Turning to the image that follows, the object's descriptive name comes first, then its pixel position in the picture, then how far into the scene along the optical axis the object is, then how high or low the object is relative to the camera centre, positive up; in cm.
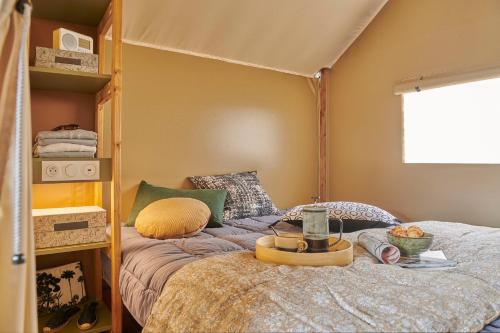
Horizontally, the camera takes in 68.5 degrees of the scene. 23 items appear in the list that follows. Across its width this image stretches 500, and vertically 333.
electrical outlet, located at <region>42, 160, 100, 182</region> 162 -1
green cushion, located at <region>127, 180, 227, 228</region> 252 -21
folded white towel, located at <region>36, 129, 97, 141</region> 166 +15
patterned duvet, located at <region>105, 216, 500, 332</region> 92 -37
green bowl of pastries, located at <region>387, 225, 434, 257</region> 148 -30
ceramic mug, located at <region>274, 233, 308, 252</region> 143 -31
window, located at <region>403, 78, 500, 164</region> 259 +33
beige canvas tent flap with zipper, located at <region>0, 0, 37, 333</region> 94 -1
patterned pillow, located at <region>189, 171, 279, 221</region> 282 -23
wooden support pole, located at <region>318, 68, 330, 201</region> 383 +32
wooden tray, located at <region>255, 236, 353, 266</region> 133 -33
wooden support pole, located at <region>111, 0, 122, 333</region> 172 +7
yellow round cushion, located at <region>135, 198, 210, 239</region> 207 -30
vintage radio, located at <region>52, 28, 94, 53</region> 173 +61
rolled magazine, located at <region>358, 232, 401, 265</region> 140 -33
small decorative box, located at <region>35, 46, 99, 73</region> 165 +50
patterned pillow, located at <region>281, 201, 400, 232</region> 228 -32
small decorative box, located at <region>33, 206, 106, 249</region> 163 -27
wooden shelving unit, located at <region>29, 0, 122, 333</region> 172 +42
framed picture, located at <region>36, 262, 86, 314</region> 191 -64
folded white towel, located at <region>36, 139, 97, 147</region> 165 +12
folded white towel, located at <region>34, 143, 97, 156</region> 164 +9
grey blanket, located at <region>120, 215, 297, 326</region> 151 -41
